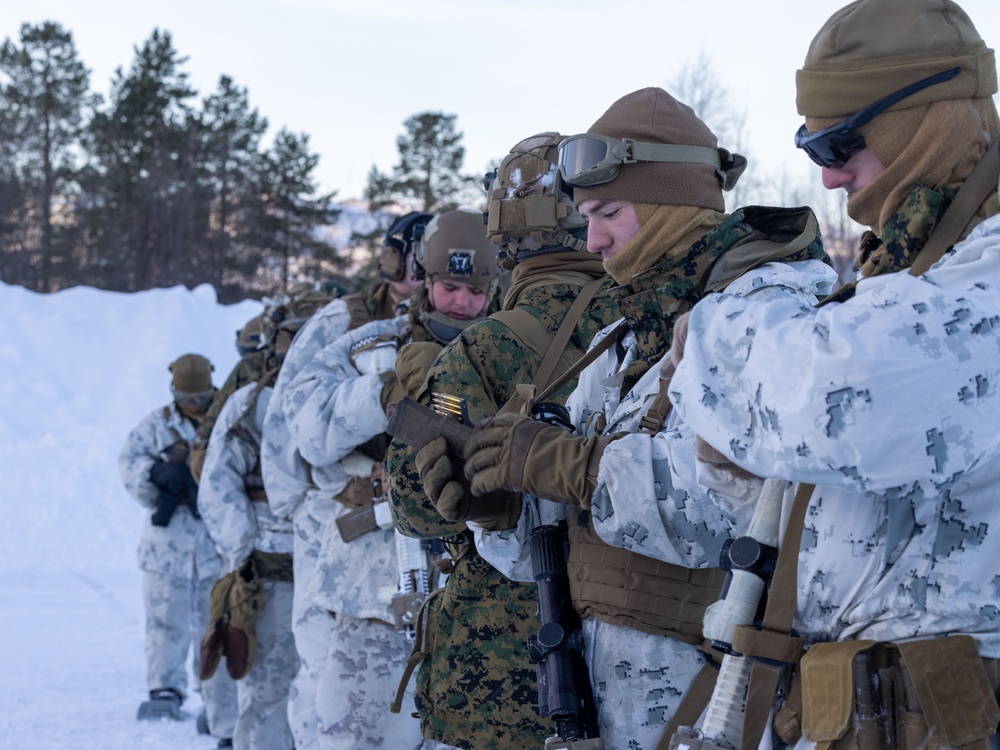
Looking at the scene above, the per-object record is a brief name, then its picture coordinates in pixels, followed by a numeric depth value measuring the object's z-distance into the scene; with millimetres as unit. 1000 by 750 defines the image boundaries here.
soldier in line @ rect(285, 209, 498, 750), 4641
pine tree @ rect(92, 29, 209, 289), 35438
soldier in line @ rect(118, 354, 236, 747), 8305
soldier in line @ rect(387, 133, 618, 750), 3178
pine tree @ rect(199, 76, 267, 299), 36250
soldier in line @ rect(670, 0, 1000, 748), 1570
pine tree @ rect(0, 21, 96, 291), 35844
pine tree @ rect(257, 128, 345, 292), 35438
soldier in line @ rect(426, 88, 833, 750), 2373
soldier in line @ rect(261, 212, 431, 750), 5215
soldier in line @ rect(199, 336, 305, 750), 6426
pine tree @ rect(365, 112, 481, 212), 31531
